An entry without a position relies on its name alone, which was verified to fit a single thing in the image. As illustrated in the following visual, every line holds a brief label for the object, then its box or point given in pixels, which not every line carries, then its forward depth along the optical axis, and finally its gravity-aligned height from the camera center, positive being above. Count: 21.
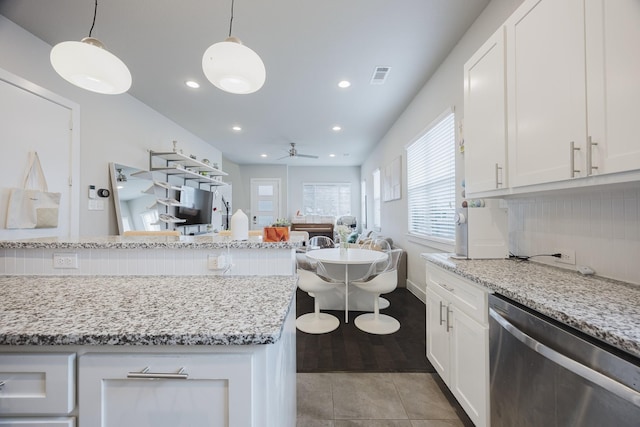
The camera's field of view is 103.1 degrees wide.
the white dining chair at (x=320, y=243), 3.55 -0.40
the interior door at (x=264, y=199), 7.84 +0.52
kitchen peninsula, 0.68 -0.42
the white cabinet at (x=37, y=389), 0.69 -0.47
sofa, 3.93 -0.87
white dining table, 2.49 -0.43
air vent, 2.79 +1.61
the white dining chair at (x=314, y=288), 2.59 -0.75
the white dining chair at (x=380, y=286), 2.59 -0.73
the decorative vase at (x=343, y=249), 2.76 -0.38
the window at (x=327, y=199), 7.96 +0.52
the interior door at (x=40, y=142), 2.07 +0.68
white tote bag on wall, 2.09 +0.12
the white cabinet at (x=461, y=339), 1.21 -0.69
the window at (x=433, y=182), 2.67 +0.41
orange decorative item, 1.34 -0.10
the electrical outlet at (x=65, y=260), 1.29 -0.22
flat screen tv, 4.49 +0.19
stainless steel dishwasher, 0.67 -0.52
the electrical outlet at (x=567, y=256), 1.38 -0.23
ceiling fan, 5.40 +1.37
